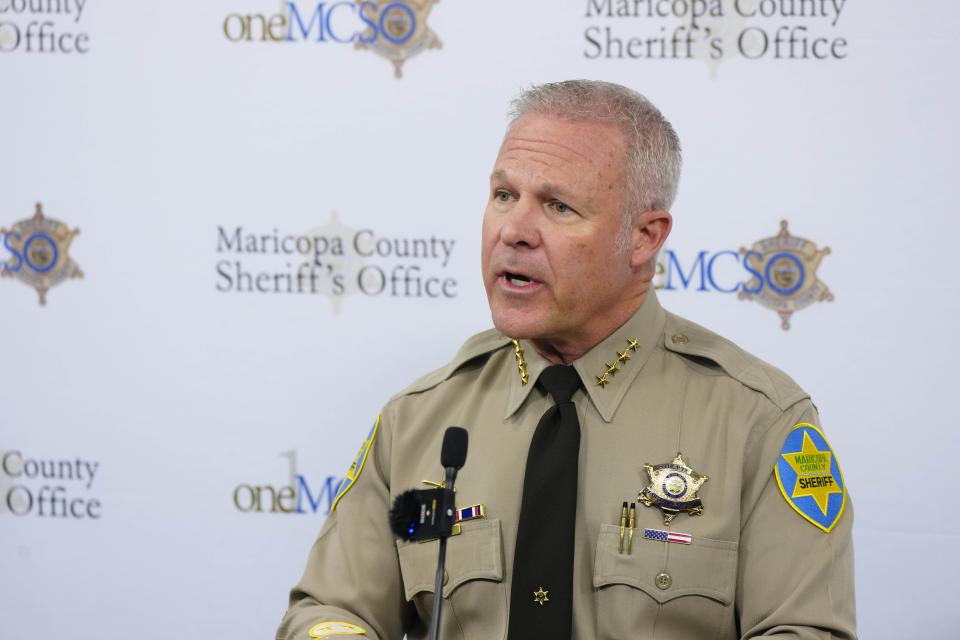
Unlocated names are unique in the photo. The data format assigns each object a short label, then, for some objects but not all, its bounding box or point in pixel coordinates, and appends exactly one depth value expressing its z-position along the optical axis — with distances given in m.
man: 3.61
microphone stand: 3.41
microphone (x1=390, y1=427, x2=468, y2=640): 3.43
